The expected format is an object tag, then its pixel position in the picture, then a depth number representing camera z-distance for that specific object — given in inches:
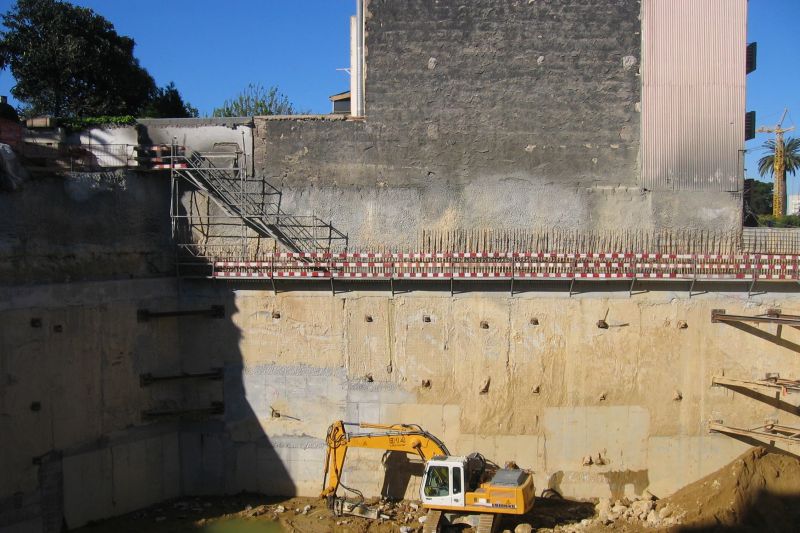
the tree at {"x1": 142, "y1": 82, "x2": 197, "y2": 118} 1021.2
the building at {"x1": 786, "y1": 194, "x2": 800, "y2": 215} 4482.0
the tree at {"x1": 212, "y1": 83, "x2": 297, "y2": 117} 1542.8
